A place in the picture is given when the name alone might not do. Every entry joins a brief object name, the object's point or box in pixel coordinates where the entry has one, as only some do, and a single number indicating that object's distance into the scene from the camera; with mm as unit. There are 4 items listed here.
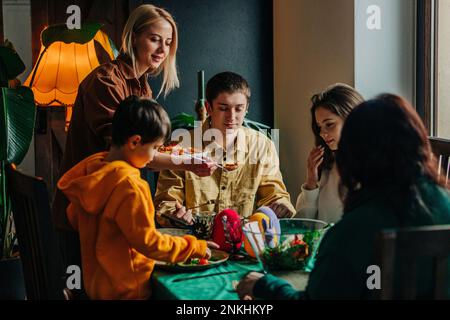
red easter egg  2029
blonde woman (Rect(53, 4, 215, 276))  2414
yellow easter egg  1914
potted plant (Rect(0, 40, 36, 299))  2867
